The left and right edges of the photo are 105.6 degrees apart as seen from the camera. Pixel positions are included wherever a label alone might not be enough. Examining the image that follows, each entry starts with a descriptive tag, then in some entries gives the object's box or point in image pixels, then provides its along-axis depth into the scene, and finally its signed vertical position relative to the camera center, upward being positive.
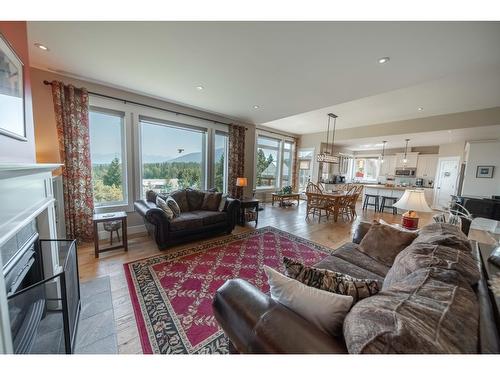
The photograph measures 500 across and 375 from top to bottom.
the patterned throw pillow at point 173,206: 3.15 -0.64
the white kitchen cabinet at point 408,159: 7.66 +0.71
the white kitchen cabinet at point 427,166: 7.24 +0.45
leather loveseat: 2.78 -0.82
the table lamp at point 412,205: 2.19 -0.34
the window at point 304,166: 7.59 +0.28
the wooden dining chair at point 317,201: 4.89 -0.75
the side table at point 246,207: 4.08 -0.81
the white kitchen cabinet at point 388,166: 8.31 +0.45
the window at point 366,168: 9.19 +0.35
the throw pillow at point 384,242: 1.86 -0.68
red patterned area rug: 1.45 -1.25
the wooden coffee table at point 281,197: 6.23 -0.83
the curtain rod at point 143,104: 3.02 +1.15
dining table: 4.73 -0.61
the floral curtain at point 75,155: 2.76 +0.14
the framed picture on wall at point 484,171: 4.94 +0.23
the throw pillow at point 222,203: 3.62 -0.64
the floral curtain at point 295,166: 7.68 +0.26
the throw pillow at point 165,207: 2.91 -0.62
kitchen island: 5.68 -0.45
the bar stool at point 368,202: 6.15 -0.91
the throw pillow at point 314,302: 0.82 -0.60
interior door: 6.27 -0.11
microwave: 7.70 +0.19
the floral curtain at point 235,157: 4.95 +0.34
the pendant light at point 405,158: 7.74 +0.74
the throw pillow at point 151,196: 3.30 -0.50
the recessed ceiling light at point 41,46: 2.09 +1.30
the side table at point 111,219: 2.57 -0.79
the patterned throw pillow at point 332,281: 0.95 -0.56
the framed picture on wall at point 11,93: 1.20 +0.47
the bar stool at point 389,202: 5.90 -0.87
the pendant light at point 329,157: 5.05 +0.47
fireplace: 1.17 -0.98
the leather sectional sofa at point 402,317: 0.61 -0.53
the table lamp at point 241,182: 4.66 -0.28
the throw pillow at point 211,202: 3.74 -0.64
